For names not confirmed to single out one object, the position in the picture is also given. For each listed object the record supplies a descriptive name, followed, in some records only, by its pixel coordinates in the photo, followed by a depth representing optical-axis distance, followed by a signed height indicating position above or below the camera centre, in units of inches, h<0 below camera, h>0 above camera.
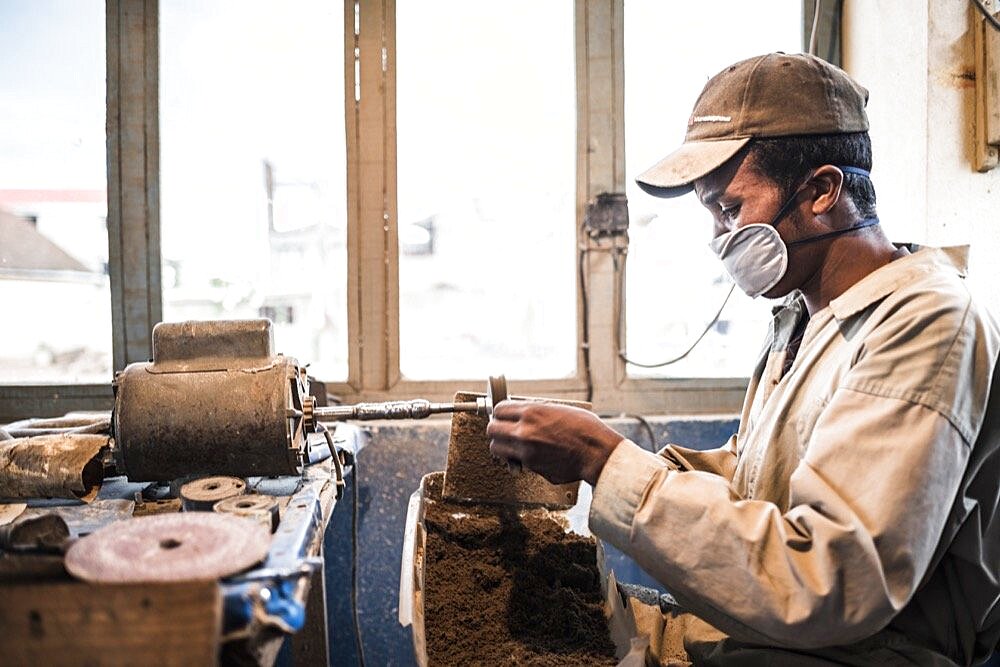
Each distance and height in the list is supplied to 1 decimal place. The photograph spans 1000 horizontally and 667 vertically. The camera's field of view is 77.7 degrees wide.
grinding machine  46.4 -6.5
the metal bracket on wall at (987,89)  70.8 +26.9
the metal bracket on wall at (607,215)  81.7 +14.4
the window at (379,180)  81.4 +19.6
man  32.9 -7.1
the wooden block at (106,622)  24.3 -11.6
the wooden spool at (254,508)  38.8 -11.7
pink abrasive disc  26.6 -10.4
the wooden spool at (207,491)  42.3 -11.6
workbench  24.3 -11.8
